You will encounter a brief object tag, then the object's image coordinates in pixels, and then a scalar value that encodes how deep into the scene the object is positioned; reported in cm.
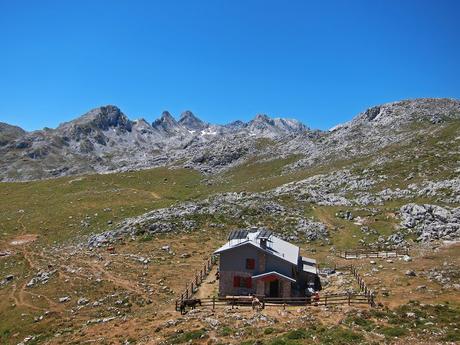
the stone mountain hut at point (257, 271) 5134
